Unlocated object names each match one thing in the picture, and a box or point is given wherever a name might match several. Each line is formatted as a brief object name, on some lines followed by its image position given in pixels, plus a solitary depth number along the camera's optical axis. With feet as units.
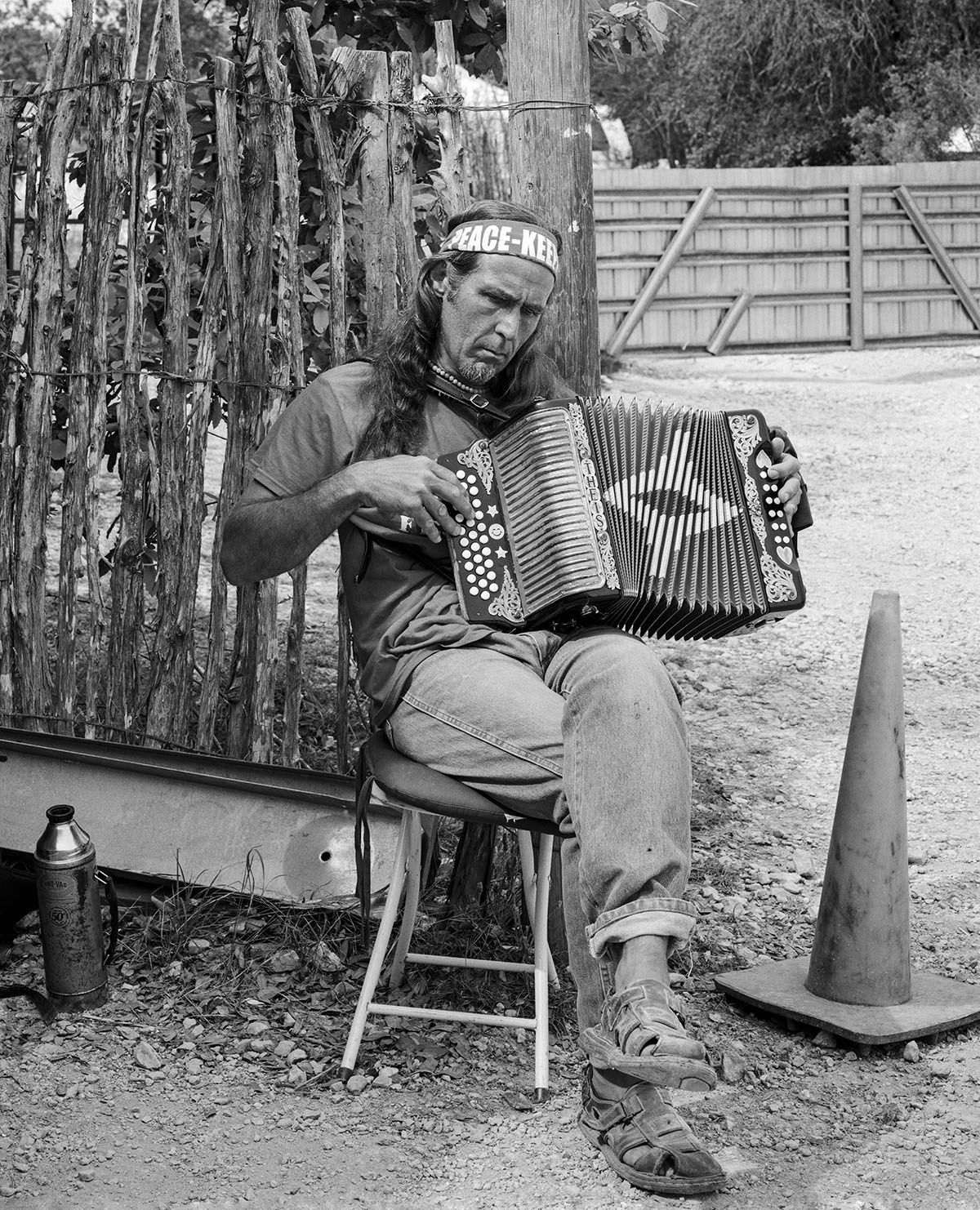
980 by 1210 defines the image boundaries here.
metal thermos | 10.46
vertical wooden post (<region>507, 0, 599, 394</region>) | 11.42
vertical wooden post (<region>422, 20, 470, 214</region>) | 12.26
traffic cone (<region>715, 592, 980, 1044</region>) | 10.75
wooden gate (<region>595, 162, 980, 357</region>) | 46.42
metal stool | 9.37
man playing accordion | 8.46
